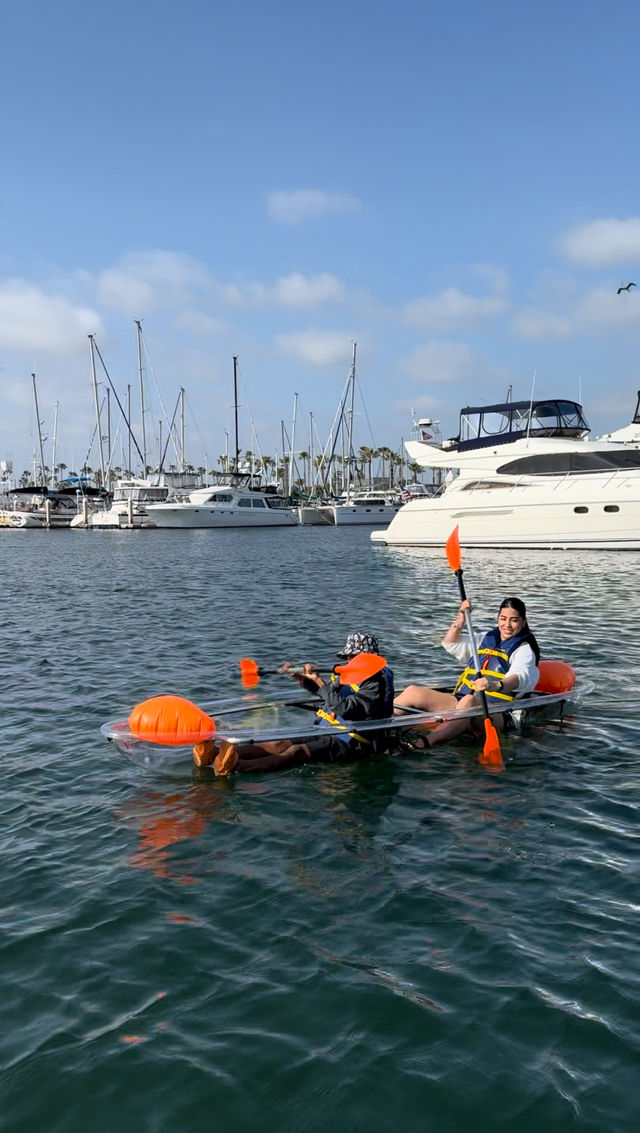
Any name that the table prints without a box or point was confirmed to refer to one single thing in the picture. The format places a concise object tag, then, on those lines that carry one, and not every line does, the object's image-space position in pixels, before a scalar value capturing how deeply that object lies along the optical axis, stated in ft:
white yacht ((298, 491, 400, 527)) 291.79
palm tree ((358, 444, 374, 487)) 487.41
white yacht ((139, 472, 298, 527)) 251.39
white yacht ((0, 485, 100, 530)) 284.20
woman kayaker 31.12
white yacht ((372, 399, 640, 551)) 104.17
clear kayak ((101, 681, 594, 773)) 27.22
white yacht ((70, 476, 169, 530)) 261.44
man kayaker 27.53
